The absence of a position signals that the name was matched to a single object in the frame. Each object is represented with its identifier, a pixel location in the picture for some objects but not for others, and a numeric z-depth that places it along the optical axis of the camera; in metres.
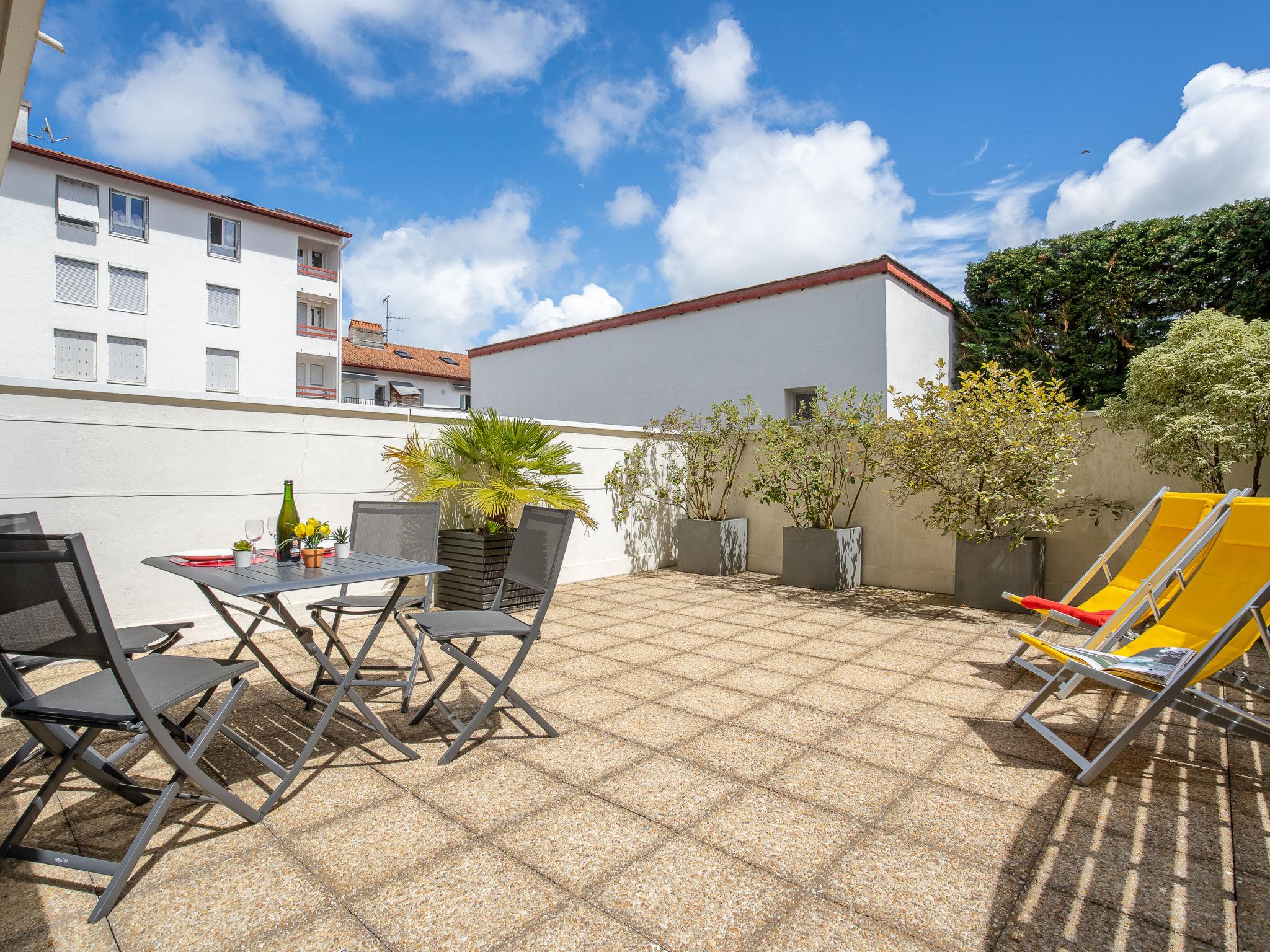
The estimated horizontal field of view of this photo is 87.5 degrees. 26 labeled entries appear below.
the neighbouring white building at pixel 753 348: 9.91
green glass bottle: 3.25
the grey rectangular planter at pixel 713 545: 7.63
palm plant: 5.50
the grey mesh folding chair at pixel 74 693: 1.74
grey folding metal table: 2.28
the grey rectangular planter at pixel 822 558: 6.74
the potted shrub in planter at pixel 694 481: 7.66
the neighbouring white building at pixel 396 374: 32.03
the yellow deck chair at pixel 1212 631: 2.32
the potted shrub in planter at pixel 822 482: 6.76
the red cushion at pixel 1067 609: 3.61
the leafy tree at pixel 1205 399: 4.58
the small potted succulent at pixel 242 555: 2.76
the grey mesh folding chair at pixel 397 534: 3.67
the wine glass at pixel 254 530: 2.91
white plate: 2.94
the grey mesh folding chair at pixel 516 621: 2.70
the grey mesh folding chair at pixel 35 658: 2.27
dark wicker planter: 5.45
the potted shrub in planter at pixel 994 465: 5.39
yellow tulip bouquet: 2.74
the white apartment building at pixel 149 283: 20.58
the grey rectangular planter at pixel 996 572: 5.61
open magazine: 2.59
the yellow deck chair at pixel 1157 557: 3.45
